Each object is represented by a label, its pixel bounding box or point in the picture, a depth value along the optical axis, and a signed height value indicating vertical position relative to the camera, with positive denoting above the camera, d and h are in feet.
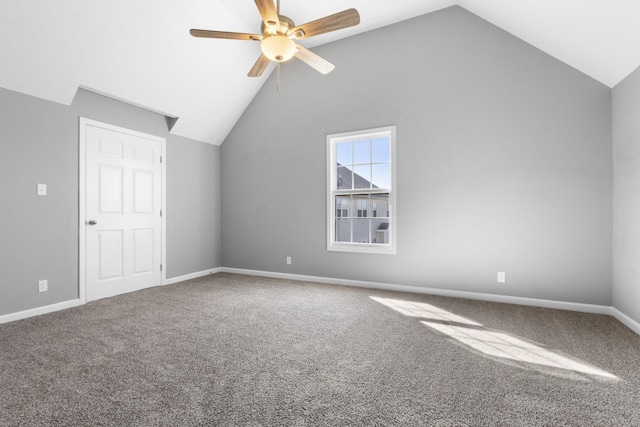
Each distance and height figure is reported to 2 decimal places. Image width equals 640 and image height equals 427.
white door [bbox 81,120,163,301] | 11.98 +0.22
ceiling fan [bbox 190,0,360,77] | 7.55 +4.96
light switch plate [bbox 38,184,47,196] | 10.43 +0.90
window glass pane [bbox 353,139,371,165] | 14.37 +3.03
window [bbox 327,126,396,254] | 13.79 +1.13
